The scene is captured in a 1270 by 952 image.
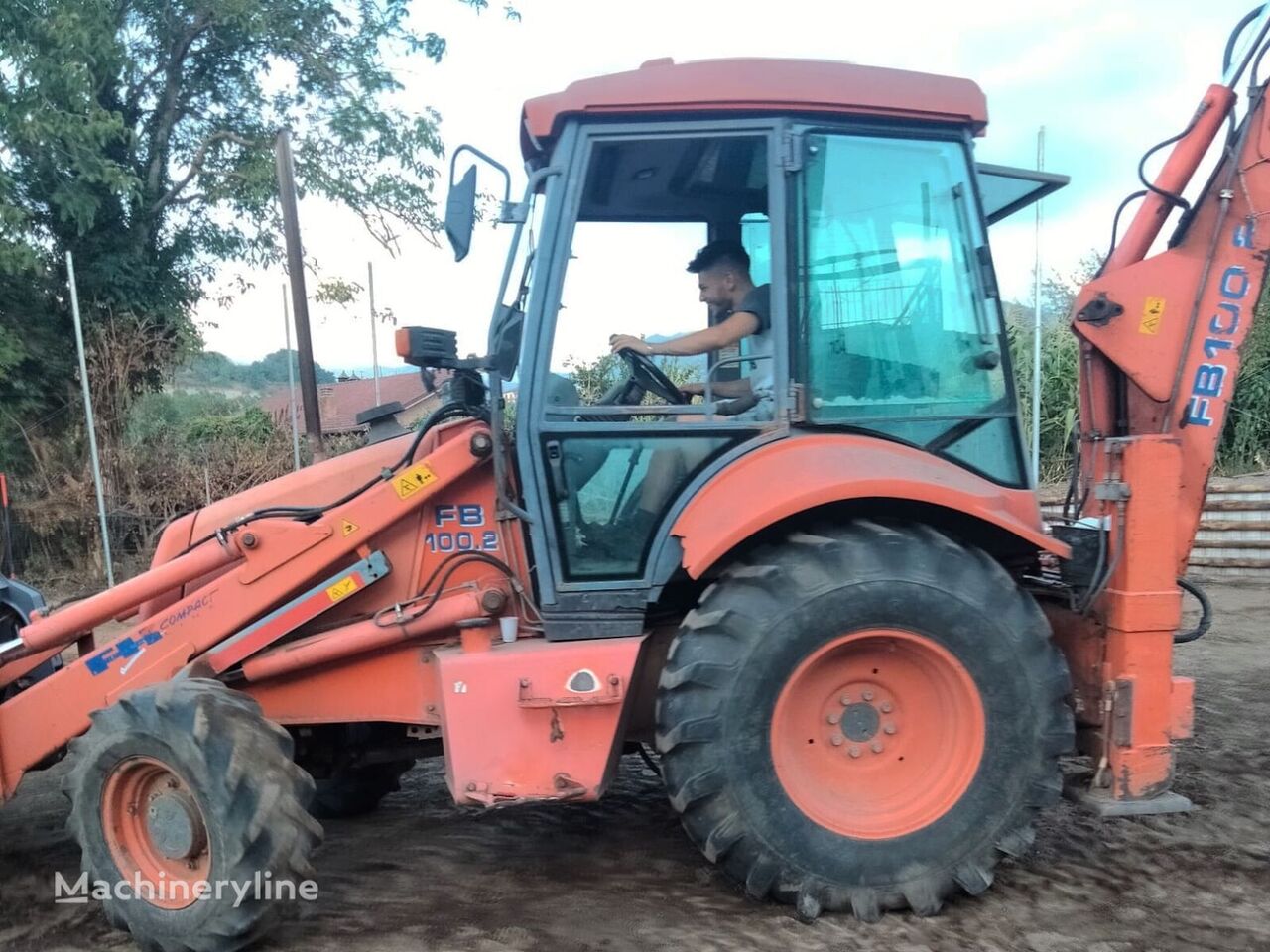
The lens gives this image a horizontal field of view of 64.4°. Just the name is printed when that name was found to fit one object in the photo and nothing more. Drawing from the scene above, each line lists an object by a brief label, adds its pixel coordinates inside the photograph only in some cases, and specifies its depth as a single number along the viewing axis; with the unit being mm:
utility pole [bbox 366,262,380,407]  14602
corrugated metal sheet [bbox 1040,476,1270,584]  9688
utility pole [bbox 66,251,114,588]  9219
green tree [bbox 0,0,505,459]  10195
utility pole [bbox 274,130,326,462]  8719
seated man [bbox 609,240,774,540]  3264
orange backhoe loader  3008
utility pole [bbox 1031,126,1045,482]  9133
